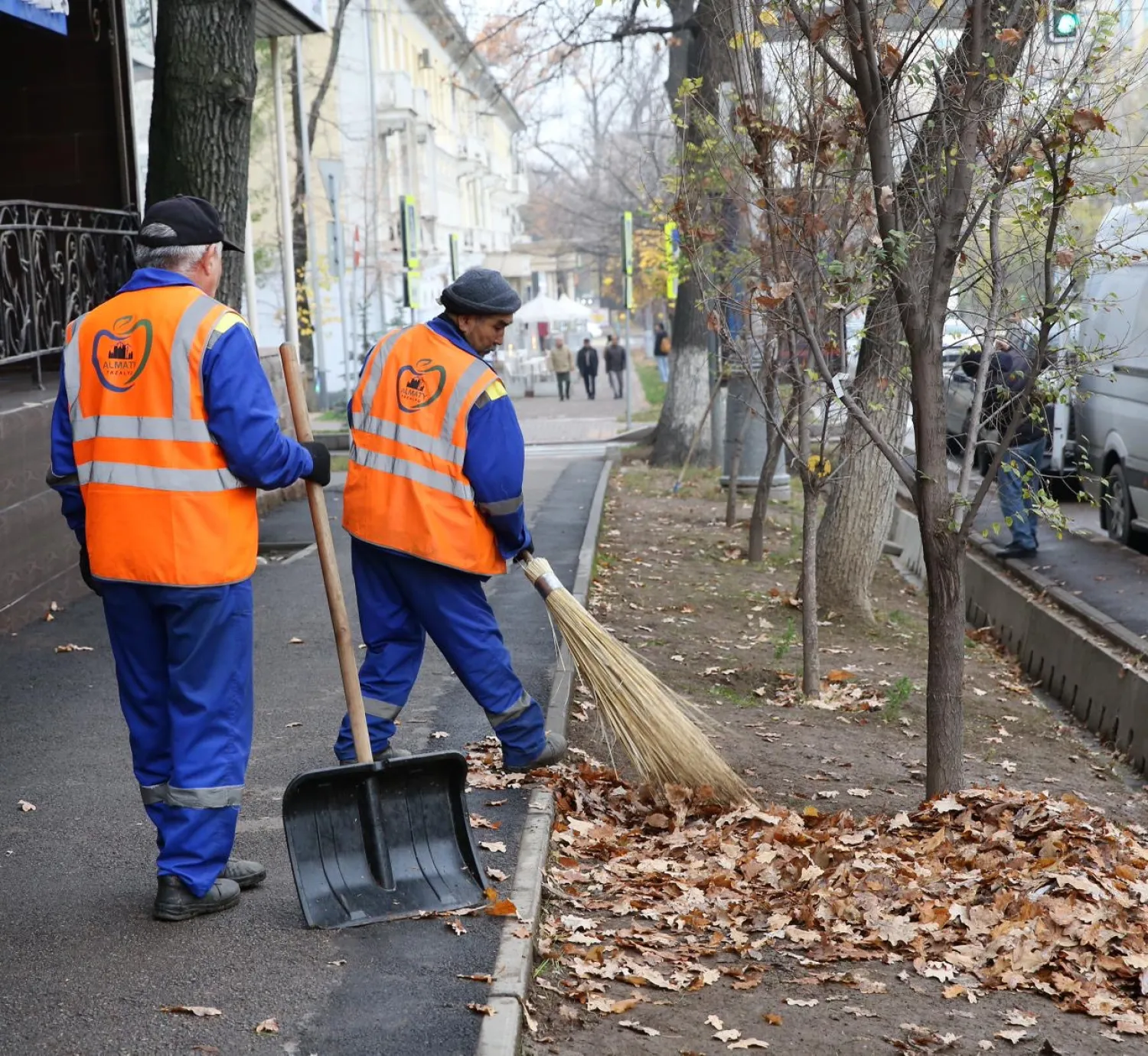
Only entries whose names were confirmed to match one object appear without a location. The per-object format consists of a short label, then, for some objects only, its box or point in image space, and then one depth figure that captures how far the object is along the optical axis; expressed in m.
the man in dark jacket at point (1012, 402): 5.61
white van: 12.20
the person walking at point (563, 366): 37.72
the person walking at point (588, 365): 37.50
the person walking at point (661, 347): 37.41
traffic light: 5.47
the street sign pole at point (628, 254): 21.69
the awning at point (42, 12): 9.01
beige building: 31.64
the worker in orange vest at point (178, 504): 4.04
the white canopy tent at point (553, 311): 43.16
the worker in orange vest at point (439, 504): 5.13
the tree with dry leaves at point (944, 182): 5.28
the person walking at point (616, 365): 37.88
